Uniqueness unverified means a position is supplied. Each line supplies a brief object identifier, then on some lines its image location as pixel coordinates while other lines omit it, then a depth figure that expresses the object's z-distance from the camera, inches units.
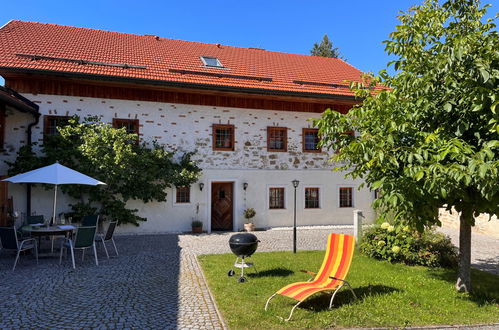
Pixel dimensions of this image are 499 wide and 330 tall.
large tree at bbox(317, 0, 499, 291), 164.4
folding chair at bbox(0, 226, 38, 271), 283.0
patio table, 305.3
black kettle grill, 254.4
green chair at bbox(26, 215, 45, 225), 366.0
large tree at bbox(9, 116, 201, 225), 437.7
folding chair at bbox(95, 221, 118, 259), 332.9
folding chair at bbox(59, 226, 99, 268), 288.5
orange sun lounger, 194.2
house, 459.2
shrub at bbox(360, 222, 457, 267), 296.7
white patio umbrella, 319.0
